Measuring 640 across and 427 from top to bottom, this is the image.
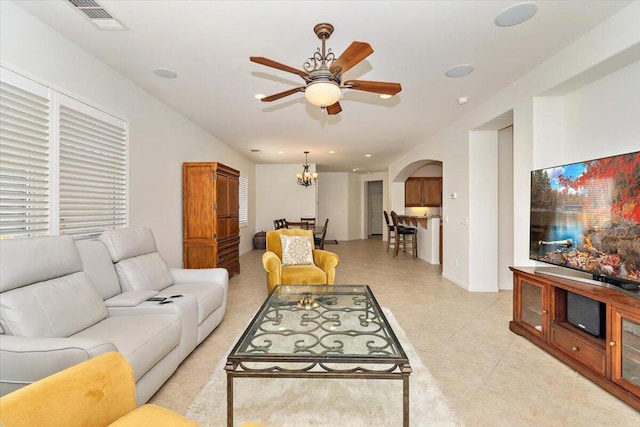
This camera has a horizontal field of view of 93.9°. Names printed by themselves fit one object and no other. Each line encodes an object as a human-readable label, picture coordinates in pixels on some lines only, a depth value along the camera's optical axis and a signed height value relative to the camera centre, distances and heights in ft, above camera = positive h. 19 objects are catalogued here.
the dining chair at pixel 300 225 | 25.82 -1.08
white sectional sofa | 4.66 -2.13
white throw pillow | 13.37 -1.73
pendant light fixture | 27.17 +3.25
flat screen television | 6.66 -0.14
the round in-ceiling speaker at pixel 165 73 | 10.15 +4.84
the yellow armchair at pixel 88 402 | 2.92 -2.07
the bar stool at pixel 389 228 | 27.55 -1.44
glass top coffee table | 5.11 -2.53
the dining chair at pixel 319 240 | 21.83 -2.08
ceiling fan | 6.79 +3.28
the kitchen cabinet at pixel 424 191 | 28.63 +2.05
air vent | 6.93 +4.83
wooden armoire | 14.90 -0.12
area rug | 5.72 -3.96
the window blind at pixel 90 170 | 8.62 +1.36
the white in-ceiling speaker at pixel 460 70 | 9.87 +4.82
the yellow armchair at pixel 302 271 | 11.93 -2.39
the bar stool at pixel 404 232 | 24.63 -1.68
